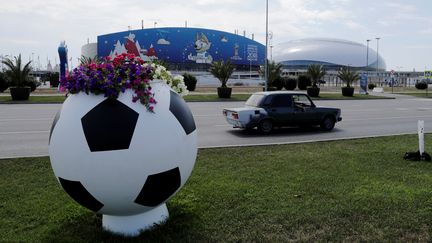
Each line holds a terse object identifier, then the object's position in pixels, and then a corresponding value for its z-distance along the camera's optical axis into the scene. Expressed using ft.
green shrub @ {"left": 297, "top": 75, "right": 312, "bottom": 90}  145.79
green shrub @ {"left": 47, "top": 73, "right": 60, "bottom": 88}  183.09
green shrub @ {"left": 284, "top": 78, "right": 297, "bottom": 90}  144.87
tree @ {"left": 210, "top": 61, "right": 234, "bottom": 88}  111.24
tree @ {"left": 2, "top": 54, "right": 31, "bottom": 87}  93.04
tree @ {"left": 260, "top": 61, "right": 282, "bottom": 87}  122.42
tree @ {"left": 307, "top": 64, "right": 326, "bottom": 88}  125.59
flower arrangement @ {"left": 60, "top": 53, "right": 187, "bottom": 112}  12.61
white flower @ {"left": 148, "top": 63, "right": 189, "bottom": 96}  14.79
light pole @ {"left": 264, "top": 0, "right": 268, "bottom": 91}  118.60
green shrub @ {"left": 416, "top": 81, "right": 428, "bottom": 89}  190.64
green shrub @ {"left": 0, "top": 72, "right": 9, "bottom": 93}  114.99
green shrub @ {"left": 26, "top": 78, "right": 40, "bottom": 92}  127.30
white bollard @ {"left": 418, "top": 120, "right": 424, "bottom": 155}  26.66
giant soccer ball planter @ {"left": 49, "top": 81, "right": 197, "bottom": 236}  12.06
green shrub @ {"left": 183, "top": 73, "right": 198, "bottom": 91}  132.77
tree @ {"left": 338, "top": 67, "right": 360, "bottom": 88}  132.98
